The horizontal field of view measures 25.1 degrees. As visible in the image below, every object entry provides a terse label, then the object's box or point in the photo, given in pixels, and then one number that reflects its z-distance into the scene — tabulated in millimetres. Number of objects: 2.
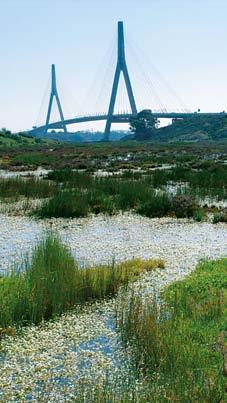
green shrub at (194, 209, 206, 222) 13534
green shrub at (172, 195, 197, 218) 14156
